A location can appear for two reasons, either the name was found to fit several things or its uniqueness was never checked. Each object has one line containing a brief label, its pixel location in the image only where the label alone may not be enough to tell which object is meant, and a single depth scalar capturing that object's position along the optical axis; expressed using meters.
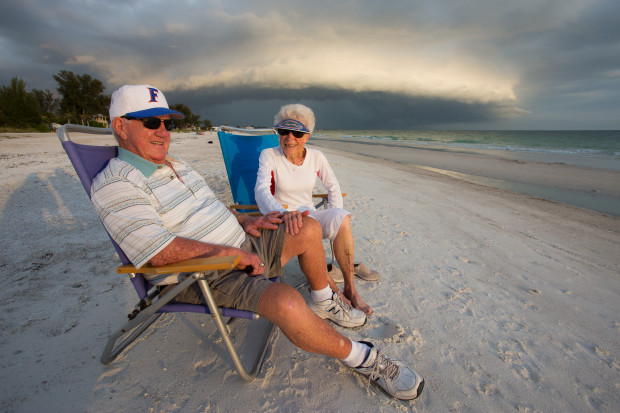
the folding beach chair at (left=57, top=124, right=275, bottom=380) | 1.43
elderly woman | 2.35
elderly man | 1.49
